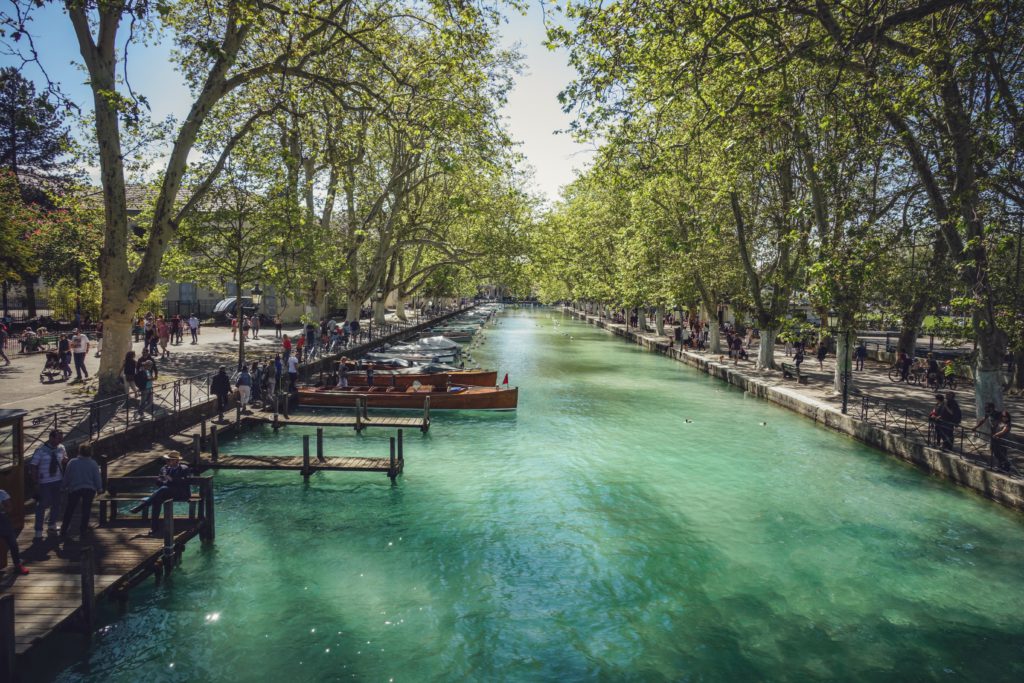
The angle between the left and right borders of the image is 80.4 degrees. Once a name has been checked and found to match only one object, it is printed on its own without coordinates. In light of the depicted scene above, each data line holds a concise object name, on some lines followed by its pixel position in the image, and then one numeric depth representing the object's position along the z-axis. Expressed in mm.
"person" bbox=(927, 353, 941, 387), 25312
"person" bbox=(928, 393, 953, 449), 15656
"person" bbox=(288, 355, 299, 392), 23312
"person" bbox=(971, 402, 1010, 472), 13766
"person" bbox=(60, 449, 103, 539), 9680
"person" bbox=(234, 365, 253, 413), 20125
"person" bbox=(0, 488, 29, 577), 7996
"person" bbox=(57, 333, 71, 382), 20641
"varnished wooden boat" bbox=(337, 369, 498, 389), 25672
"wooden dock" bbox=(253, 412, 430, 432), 19359
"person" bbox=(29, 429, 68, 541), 9914
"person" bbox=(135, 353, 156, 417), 16188
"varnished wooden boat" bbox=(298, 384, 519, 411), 23312
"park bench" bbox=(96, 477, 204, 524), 10609
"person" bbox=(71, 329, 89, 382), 20172
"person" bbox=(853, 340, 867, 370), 32234
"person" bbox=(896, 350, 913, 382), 27219
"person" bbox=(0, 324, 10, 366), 23941
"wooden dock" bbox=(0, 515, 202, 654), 7488
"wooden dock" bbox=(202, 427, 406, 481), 14672
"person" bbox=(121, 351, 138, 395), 18250
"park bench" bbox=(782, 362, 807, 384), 27395
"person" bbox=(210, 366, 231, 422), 18830
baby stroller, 20594
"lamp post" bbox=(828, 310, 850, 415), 19673
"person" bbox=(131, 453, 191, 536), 10453
